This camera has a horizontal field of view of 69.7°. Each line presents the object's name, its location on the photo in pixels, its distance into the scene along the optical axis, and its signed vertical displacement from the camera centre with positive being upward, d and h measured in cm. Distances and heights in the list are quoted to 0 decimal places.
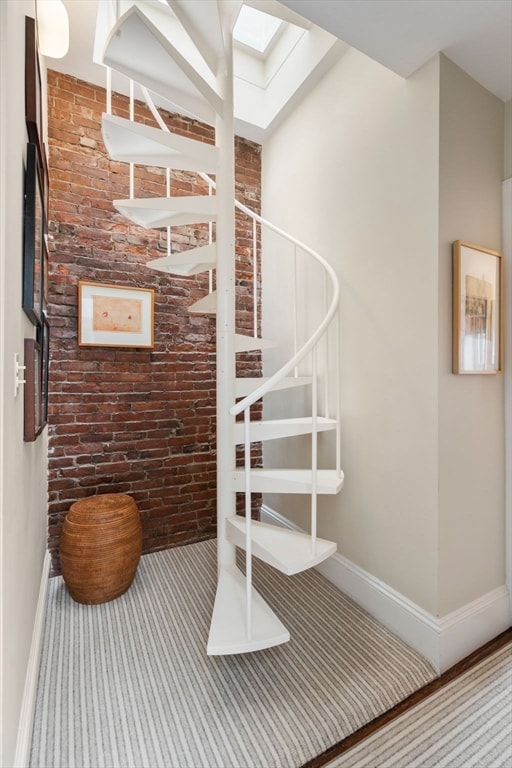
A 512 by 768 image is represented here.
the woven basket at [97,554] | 201 -95
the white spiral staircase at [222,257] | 155 +73
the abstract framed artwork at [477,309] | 172 +36
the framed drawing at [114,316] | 242 +47
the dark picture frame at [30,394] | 136 -4
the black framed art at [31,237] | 135 +56
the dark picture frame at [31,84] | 139 +116
